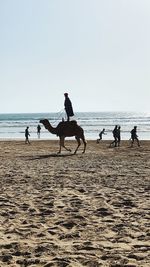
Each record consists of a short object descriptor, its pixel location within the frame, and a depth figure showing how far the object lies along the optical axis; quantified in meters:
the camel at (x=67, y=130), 24.38
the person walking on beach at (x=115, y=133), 34.70
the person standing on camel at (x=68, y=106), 23.31
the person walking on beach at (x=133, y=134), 34.28
